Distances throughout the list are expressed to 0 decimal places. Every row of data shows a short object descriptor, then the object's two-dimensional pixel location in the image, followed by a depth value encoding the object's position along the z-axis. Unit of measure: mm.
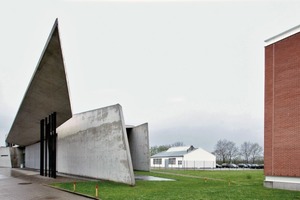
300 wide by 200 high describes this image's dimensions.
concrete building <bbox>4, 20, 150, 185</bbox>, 22250
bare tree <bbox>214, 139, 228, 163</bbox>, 99125
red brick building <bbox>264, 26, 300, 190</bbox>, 18141
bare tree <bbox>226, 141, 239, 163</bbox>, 98938
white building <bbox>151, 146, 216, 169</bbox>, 68369
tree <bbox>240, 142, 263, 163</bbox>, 101312
